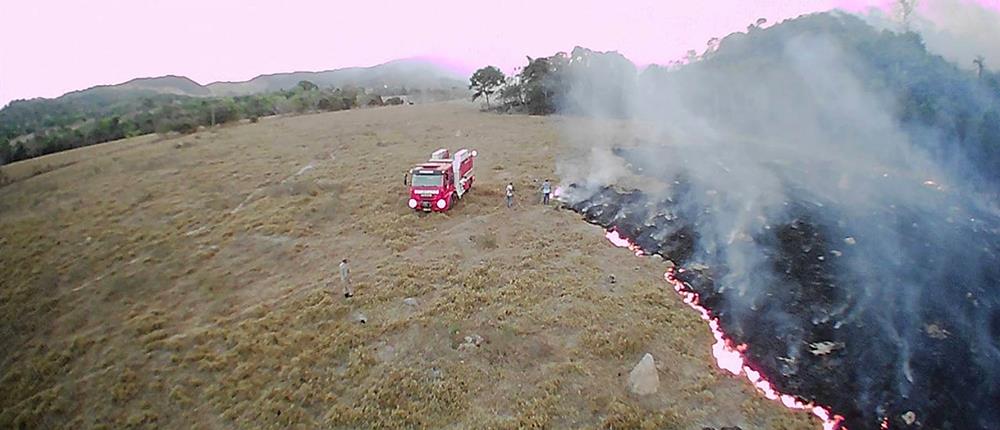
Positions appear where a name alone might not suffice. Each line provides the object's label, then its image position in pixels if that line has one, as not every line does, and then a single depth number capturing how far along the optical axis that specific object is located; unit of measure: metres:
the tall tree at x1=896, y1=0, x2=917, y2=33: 44.94
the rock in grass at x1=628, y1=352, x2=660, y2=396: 12.63
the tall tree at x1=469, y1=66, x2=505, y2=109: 70.50
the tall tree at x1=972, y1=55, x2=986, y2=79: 36.50
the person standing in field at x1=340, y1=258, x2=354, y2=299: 18.00
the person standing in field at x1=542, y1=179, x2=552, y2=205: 26.83
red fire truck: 25.55
